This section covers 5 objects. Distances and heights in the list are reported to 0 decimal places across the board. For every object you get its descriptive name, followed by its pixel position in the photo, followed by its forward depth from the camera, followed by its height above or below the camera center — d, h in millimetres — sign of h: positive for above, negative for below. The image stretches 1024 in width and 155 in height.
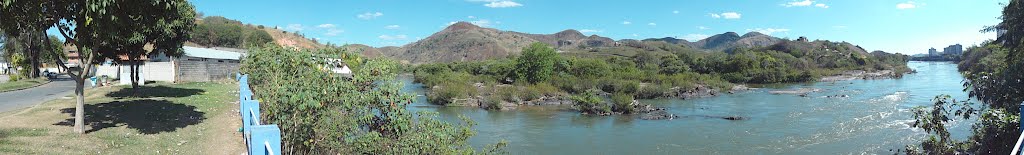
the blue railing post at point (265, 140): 5355 -571
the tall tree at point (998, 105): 9781 -665
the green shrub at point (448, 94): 34281 -1293
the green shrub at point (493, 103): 31078 -1612
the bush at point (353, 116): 8148 -620
